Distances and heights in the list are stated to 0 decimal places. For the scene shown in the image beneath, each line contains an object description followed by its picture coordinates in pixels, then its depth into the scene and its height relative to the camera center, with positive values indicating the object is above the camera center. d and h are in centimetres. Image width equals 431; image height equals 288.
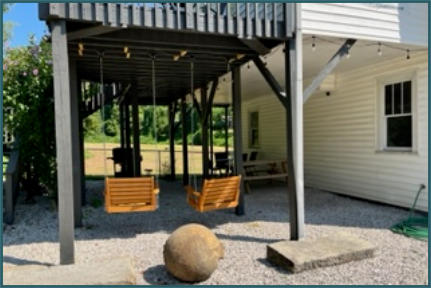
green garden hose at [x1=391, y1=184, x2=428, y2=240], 486 -145
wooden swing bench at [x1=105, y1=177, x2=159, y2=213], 469 -80
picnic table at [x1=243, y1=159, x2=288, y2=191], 898 -105
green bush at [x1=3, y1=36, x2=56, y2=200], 626 +71
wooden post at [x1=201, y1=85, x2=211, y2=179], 754 +13
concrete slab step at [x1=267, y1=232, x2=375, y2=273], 368 -134
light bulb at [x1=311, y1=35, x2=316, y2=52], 527 +145
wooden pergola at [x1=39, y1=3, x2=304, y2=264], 367 +125
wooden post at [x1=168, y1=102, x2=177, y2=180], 1153 -3
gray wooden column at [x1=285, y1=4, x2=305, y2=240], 451 +12
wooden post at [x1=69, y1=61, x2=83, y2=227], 546 -8
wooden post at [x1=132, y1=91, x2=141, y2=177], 716 -3
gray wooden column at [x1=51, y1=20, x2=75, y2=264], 363 +3
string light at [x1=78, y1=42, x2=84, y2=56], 452 +124
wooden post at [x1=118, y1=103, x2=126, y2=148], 1068 +47
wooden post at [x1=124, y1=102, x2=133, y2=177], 926 -22
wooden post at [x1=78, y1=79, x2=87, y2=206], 684 -19
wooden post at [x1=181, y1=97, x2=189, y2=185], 1002 -11
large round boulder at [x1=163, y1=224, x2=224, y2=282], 338 -120
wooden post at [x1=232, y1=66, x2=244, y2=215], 609 +31
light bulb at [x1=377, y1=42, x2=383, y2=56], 585 +147
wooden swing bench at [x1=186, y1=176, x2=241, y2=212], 504 -90
